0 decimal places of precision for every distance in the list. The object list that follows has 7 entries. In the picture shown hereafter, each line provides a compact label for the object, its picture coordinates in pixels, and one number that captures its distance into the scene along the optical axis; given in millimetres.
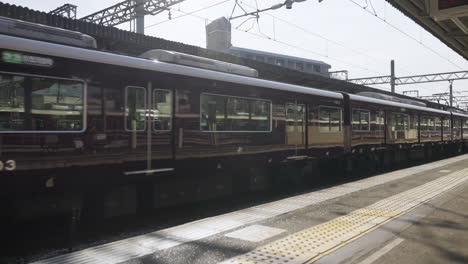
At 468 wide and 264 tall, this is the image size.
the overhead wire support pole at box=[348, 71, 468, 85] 37906
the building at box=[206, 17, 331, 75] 52719
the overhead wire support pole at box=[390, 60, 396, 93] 38656
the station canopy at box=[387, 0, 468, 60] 7598
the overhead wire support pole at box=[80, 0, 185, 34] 26944
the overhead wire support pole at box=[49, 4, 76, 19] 34778
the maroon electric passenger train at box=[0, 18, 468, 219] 5582
